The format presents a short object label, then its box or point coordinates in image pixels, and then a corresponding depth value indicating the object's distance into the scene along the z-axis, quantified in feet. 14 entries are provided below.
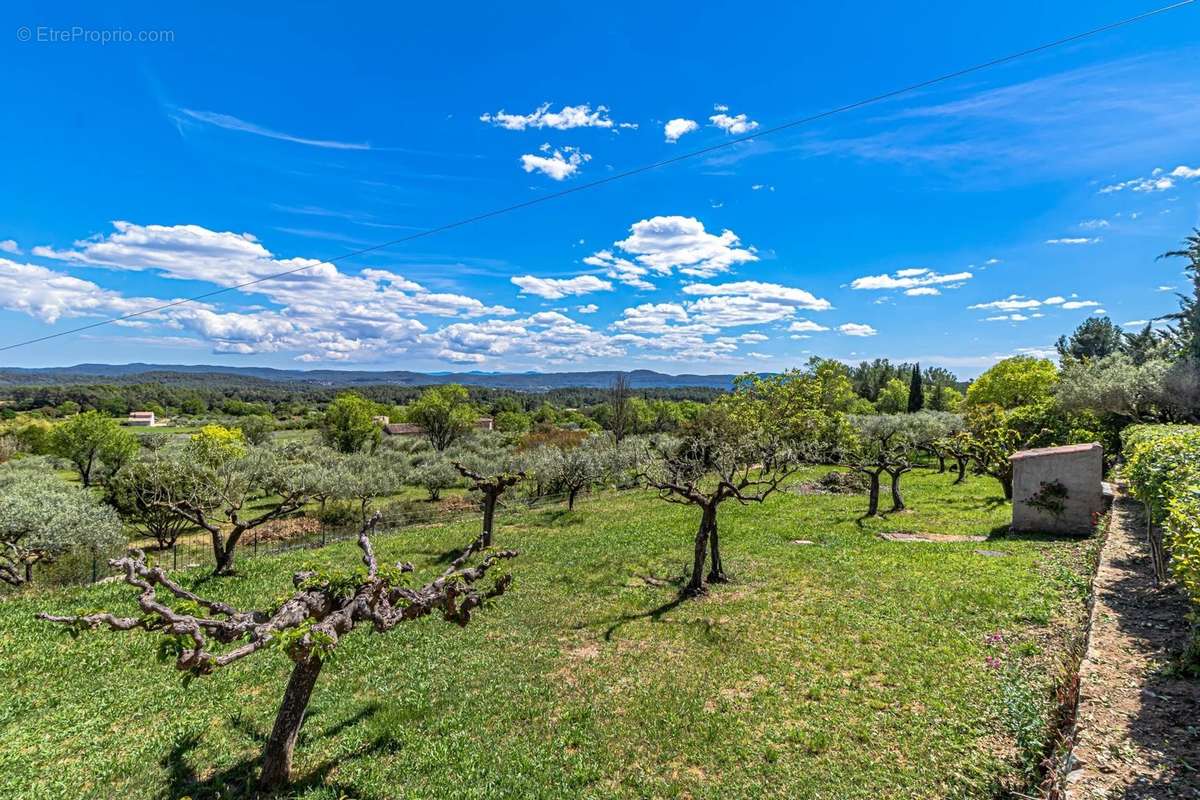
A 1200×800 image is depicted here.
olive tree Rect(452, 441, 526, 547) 57.82
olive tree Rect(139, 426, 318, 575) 46.85
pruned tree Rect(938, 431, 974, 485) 88.02
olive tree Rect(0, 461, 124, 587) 47.88
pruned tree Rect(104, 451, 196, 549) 79.25
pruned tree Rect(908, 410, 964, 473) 130.82
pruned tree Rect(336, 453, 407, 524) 91.86
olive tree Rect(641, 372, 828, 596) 92.72
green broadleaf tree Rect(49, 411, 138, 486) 133.18
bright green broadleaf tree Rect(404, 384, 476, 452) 189.67
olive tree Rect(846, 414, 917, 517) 63.36
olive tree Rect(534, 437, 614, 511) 88.33
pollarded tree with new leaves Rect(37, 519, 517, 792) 14.47
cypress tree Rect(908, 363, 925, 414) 226.17
